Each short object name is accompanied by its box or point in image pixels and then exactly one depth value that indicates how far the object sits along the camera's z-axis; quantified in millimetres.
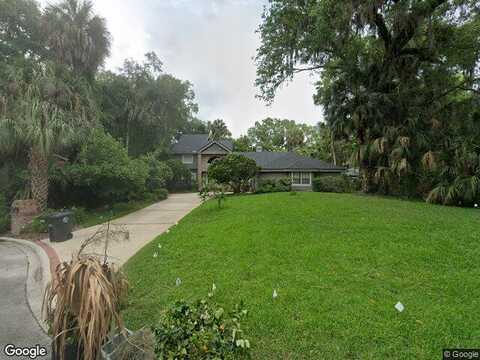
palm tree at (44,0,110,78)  10977
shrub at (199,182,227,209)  10391
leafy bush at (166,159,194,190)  25703
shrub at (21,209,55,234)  8789
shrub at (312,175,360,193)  18531
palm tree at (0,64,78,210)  8961
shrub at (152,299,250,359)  1840
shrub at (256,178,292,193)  19562
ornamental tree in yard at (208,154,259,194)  17359
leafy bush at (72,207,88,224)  10502
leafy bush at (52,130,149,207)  10953
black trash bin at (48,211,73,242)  7762
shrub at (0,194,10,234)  9500
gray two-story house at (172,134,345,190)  21297
